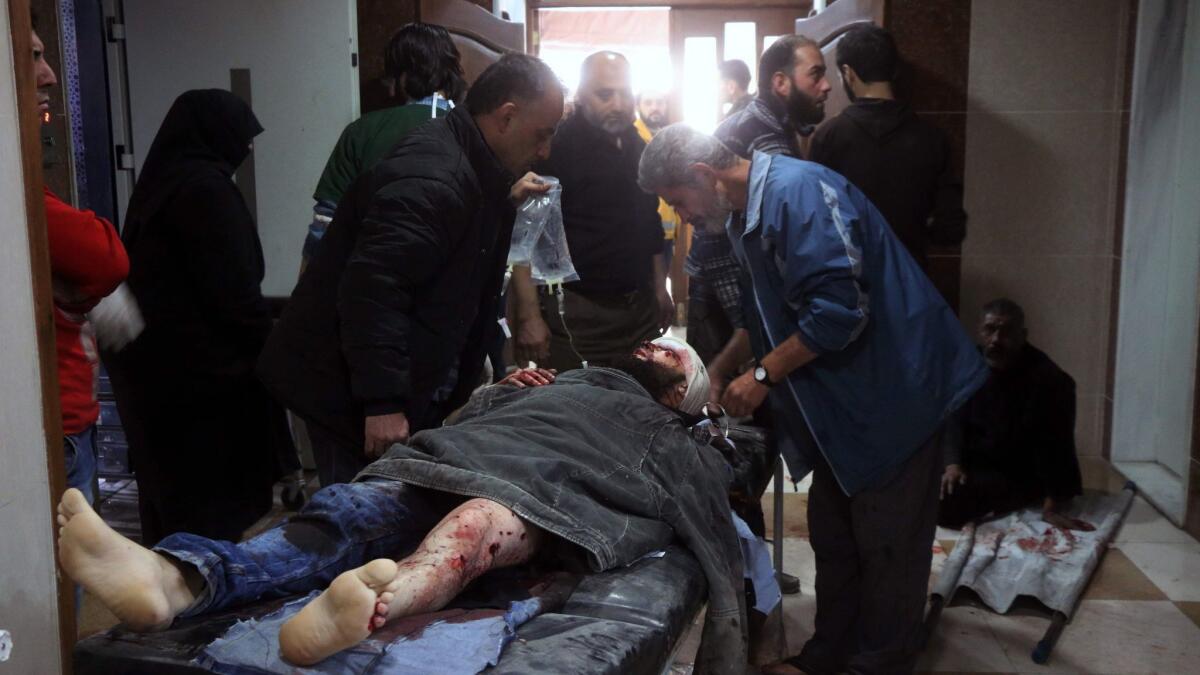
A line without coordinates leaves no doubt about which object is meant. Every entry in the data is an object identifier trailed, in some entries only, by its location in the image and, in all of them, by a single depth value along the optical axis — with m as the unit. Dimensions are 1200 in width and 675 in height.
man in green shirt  3.29
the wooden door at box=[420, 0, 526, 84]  4.33
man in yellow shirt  7.64
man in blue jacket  2.55
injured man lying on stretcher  1.62
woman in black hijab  3.09
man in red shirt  2.20
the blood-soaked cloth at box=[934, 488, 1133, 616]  3.39
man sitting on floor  3.92
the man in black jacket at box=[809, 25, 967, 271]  3.86
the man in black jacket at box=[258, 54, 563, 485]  2.33
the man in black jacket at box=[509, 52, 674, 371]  3.93
